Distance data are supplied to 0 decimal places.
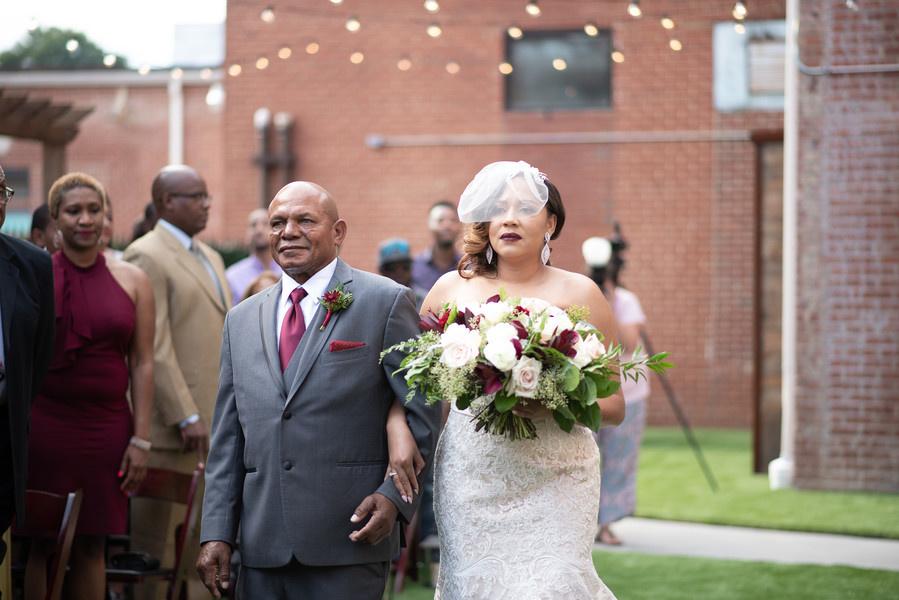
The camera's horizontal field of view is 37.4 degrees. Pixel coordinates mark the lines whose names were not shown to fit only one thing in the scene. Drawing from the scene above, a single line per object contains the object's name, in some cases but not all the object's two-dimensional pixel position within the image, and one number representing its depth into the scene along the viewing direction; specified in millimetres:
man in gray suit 4348
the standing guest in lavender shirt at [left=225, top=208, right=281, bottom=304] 10383
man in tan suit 6781
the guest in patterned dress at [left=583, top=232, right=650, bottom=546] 10000
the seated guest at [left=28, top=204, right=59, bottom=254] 7371
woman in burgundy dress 6059
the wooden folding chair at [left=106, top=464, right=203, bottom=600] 5938
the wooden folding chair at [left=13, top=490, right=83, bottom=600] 5320
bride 4652
